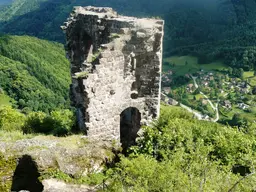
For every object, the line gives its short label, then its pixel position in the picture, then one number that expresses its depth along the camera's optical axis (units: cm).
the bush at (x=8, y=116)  2211
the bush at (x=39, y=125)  1428
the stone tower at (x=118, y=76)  1199
